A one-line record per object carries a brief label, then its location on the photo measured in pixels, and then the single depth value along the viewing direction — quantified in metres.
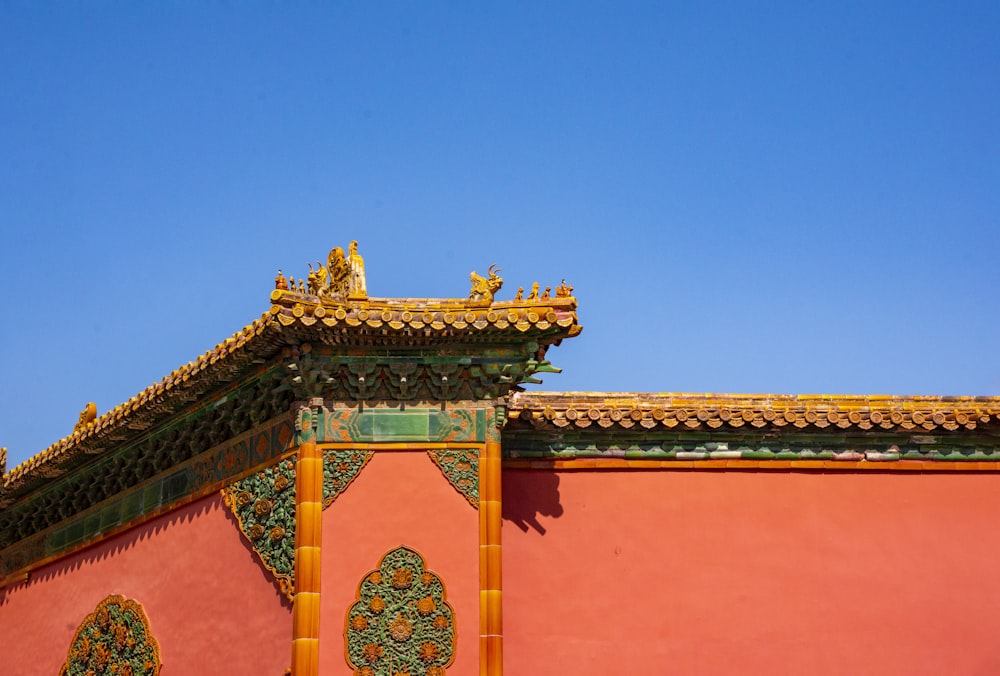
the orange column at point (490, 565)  11.30
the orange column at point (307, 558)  11.16
